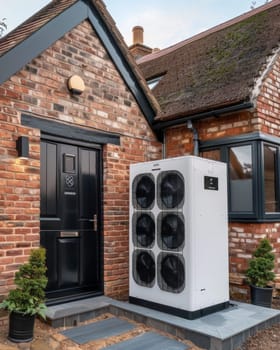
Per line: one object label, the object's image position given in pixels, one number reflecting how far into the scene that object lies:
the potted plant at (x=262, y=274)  4.89
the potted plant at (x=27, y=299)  3.51
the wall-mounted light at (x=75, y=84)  4.90
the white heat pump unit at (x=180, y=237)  4.21
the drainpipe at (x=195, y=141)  5.90
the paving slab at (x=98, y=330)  3.85
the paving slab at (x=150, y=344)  3.65
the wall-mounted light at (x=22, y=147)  4.21
